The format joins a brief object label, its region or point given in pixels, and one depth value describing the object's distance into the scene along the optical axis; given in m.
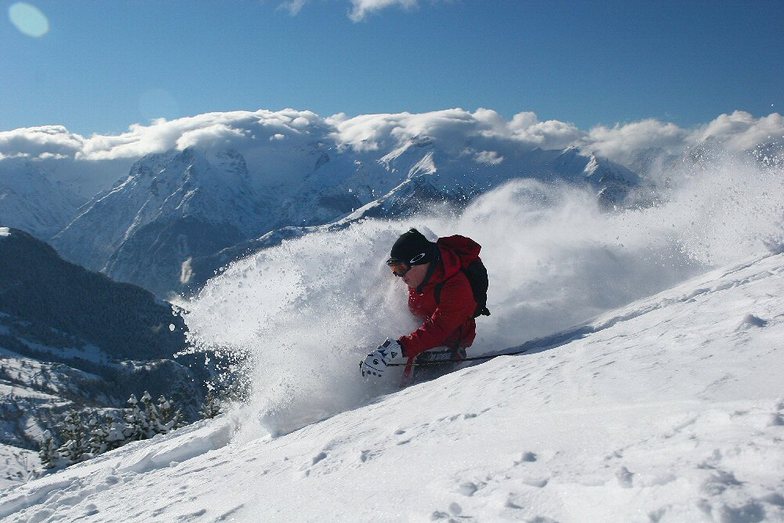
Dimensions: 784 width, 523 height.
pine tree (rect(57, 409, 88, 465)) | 26.38
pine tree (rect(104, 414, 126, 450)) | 27.92
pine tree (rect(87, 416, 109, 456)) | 27.11
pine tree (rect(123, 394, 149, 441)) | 28.61
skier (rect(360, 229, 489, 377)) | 7.67
